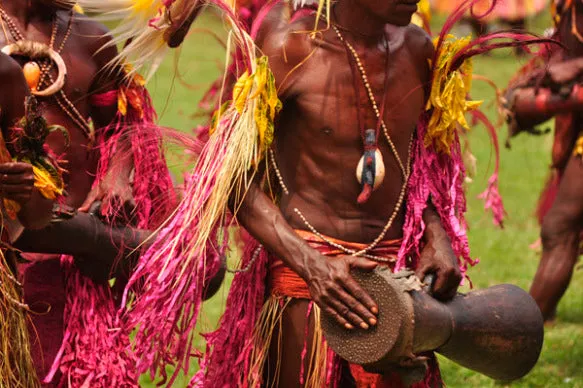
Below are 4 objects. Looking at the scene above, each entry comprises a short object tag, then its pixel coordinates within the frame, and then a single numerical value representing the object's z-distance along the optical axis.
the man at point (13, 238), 9.18
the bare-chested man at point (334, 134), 9.23
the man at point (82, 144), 10.83
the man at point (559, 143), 14.22
